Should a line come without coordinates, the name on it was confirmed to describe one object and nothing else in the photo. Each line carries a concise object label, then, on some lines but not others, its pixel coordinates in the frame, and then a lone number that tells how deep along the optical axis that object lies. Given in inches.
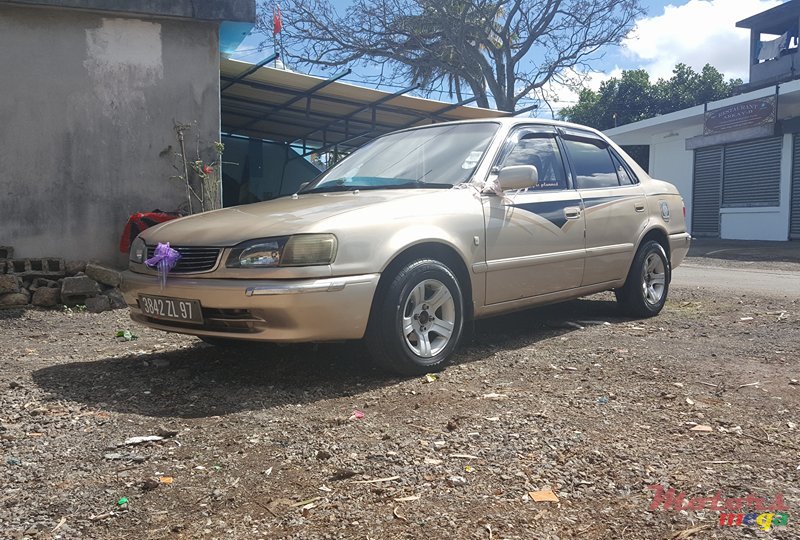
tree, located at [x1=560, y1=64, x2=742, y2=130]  1311.5
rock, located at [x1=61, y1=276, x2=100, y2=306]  255.6
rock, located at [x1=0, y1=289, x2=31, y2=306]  247.3
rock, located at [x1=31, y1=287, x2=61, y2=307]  254.5
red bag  260.7
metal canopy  375.6
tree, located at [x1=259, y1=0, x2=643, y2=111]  759.1
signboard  690.0
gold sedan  139.9
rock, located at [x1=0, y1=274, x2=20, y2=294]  247.0
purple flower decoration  149.5
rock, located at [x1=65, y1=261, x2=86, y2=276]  263.0
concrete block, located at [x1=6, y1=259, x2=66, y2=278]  256.4
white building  694.5
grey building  258.5
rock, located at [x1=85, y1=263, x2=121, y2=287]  262.7
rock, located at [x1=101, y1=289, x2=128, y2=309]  262.4
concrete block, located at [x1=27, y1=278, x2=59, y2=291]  257.0
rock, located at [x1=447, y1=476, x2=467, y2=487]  97.4
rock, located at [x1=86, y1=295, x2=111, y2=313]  256.7
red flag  591.8
